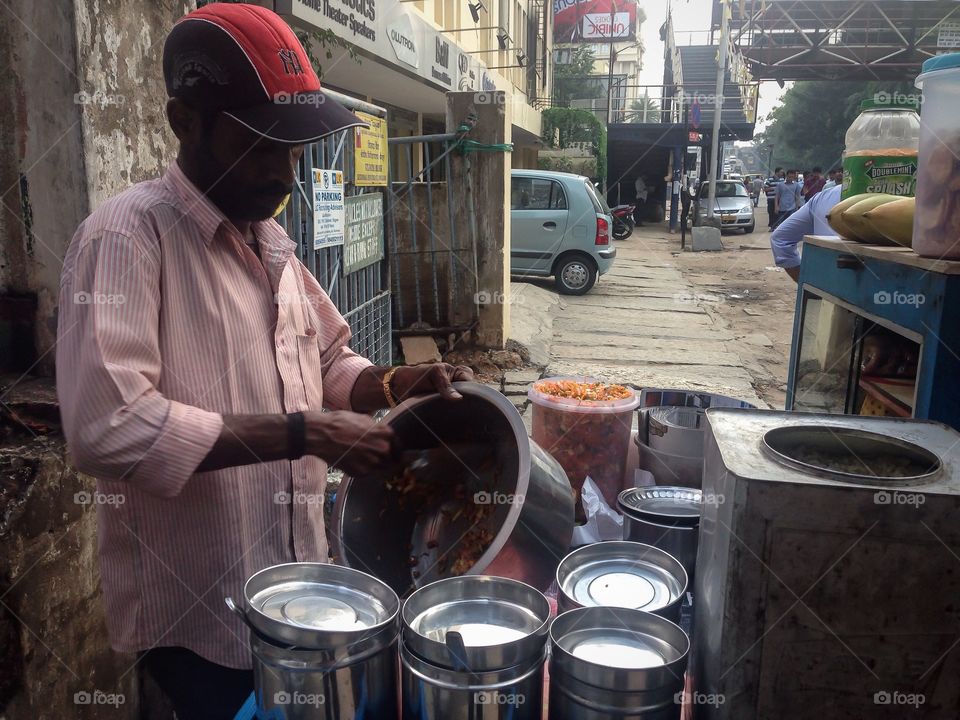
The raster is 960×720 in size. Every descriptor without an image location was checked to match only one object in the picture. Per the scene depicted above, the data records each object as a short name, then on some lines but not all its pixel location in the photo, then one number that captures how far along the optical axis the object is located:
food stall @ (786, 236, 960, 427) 1.83
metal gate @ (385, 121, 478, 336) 7.11
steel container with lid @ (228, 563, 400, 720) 1.08
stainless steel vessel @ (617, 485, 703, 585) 1.80
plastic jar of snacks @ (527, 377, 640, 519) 2.51
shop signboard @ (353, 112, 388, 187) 4.78
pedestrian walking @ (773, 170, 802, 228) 21.39
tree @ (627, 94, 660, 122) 27.65
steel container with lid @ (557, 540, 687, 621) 1.43
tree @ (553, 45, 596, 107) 40.09
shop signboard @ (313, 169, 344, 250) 4.04
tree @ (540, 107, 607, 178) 25.56
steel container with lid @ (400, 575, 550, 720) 1.04
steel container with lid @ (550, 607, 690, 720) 1.06
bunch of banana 2.20
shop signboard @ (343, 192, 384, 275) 4.67
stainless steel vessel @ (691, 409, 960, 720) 1.06
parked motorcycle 21.61
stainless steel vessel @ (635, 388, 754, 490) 2.32
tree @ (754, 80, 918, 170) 44.25
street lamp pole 20.23
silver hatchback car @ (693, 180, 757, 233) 24.12
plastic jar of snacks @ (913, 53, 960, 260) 1.81
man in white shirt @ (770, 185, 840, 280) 4.52
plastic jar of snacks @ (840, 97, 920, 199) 2.56
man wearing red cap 1.34
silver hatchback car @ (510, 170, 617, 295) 11.30
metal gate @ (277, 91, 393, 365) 3.93
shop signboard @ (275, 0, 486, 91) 7.47
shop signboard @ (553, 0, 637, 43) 39.56
